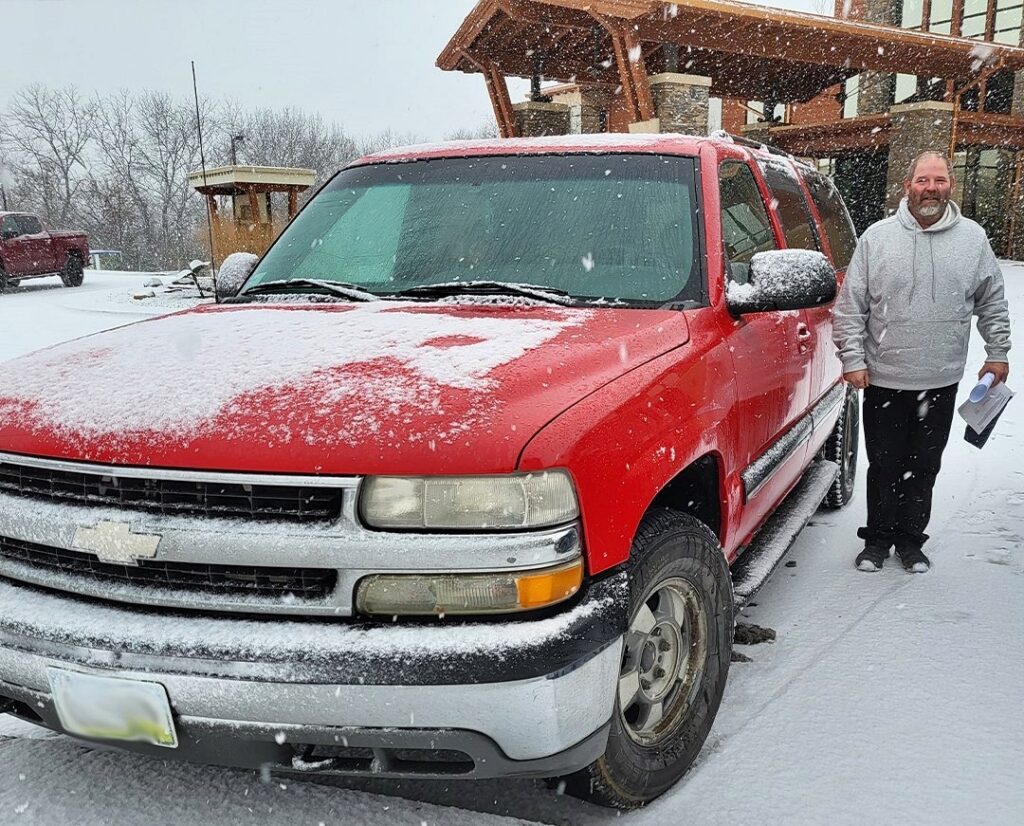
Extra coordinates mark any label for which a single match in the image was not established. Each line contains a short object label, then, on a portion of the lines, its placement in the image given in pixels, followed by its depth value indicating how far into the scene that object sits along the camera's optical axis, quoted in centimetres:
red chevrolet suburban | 175
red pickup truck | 1991
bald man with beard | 380
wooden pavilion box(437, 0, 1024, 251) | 1491
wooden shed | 1523
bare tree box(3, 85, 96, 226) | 4884
